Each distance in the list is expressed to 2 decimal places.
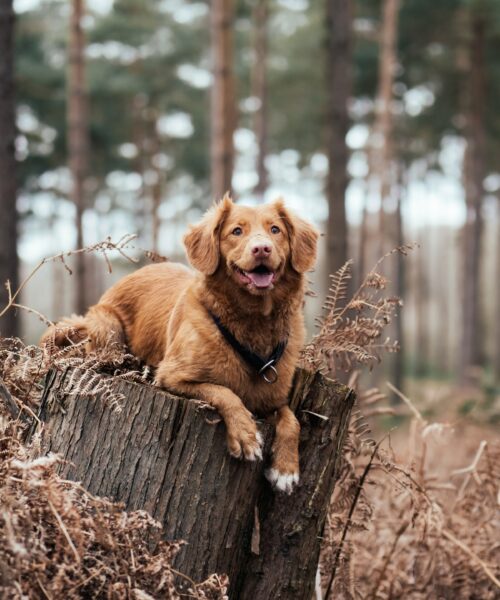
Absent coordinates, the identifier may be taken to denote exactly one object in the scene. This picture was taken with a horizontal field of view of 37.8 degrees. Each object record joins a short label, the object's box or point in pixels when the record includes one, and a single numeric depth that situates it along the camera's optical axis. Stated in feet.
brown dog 13.00
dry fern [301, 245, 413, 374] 14.71
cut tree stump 11.60
